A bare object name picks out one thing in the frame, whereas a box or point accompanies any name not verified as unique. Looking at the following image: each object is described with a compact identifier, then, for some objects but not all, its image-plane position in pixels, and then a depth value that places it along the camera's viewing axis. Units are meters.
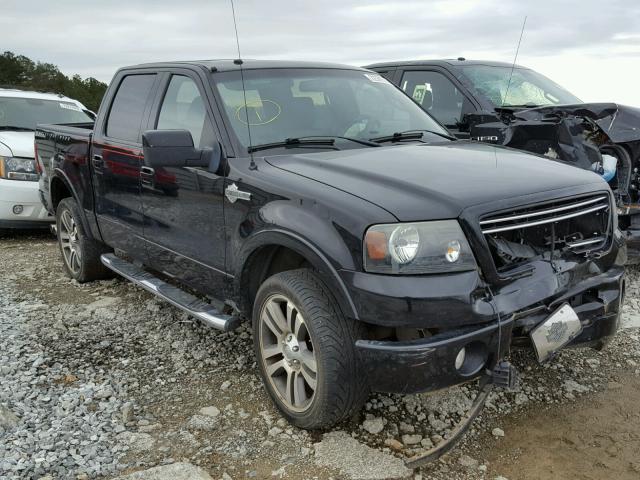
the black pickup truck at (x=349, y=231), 2.61
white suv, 7.19
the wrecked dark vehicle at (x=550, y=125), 5.32
